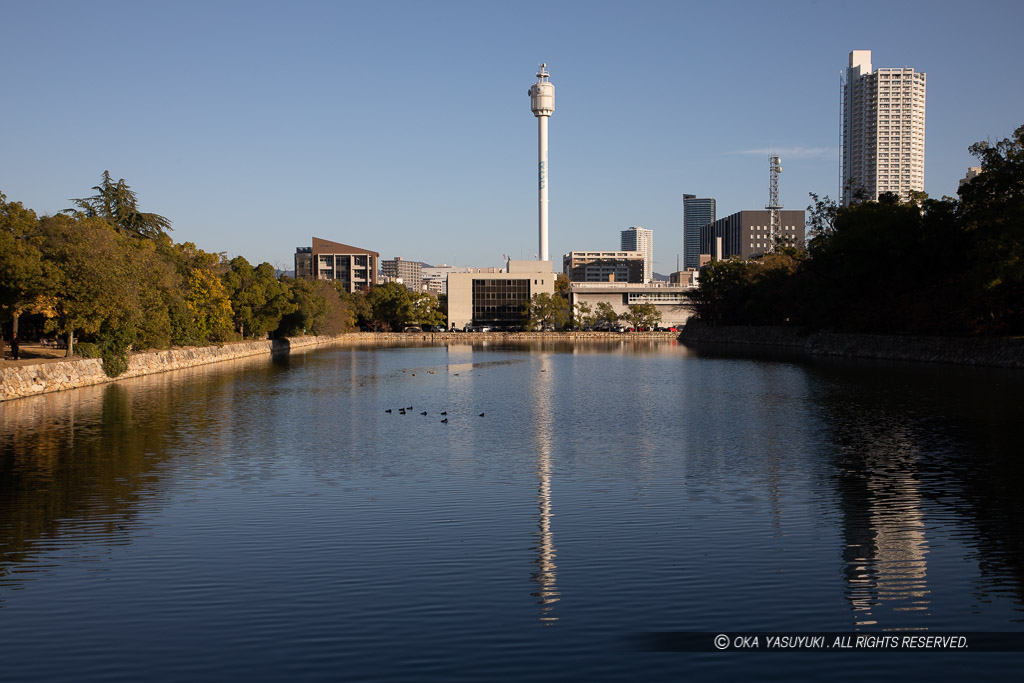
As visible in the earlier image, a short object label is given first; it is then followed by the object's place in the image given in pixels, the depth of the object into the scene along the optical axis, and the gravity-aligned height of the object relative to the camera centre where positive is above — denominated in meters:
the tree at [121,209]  64.81 +9.03
